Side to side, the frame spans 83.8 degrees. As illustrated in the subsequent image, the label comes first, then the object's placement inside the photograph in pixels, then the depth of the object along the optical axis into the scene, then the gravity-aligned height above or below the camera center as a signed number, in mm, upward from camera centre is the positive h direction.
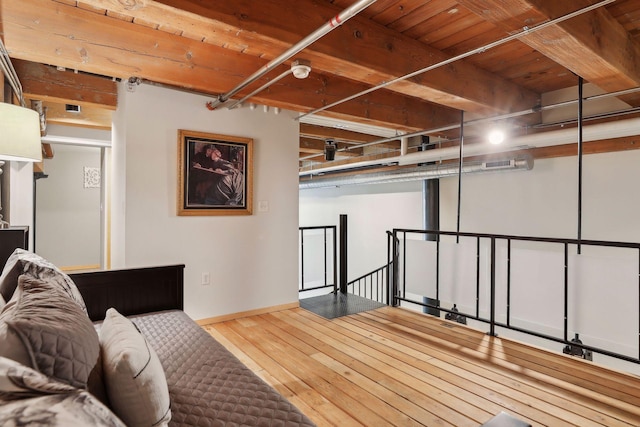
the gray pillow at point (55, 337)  743 -289
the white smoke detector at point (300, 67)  2340 +953
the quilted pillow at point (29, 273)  1408 -262
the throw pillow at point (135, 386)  928 -469
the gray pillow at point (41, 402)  557 -321
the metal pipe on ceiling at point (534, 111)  3004 +1002
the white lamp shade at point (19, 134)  1884 +409
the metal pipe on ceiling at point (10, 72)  2269 +953
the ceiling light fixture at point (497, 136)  3711 +812
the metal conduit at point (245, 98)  2712 +1008
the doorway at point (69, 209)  6262 +11
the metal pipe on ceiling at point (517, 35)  1751 +1004
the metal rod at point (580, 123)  2918 +761
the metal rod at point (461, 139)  3861 +812
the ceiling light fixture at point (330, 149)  5750 +1014
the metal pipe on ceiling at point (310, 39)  1683 +967
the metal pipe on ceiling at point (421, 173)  4312 +604
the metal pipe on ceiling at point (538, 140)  3213 +780
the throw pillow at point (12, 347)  711 -279
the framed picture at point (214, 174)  3384 +368
